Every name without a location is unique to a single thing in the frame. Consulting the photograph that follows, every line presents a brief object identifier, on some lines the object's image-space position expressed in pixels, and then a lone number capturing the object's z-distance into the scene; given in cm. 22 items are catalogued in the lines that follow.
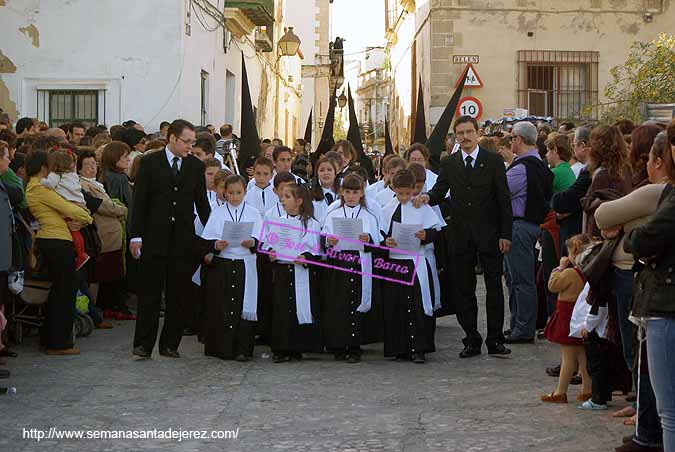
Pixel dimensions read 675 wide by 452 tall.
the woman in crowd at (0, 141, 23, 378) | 823
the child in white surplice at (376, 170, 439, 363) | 953
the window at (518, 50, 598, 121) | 2423
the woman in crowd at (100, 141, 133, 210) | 1195
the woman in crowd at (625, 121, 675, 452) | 508
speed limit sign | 2131
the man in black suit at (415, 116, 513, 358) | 960
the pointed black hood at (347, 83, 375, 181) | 1466
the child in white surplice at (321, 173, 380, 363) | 955
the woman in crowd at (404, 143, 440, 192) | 1115
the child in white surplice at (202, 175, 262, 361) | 960
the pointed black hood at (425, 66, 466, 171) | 1269
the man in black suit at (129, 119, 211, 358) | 946
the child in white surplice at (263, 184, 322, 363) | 958
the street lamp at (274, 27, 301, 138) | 2810
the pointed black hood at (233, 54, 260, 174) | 1268
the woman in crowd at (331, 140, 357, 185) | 1193
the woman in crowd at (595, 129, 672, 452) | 589
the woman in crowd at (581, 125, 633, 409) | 683
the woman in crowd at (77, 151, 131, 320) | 1137
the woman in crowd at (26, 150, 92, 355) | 966
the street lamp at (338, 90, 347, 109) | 3415
